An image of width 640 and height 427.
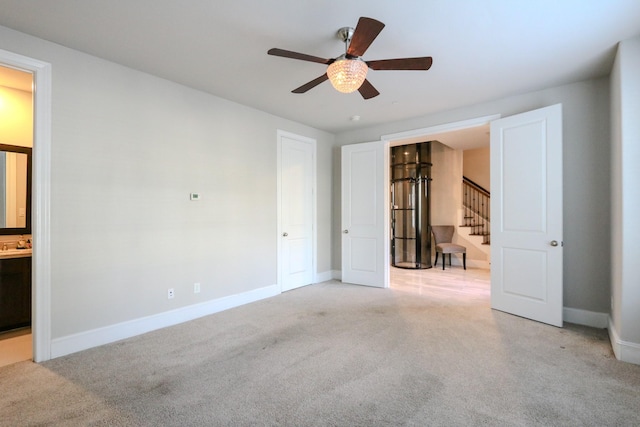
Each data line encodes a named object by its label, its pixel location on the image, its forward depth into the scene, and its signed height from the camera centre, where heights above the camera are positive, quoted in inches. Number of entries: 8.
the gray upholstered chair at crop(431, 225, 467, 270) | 266.5 -20.7
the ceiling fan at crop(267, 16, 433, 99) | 86.4 +43.1
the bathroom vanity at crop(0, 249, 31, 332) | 127.0 -30.6
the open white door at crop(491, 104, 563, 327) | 131.3 -0.4
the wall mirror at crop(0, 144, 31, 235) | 138.7 +11.1
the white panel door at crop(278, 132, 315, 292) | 186.7 +2.7
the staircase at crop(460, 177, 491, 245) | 295.9 +6.0
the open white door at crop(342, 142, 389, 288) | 197.0 -0.6
